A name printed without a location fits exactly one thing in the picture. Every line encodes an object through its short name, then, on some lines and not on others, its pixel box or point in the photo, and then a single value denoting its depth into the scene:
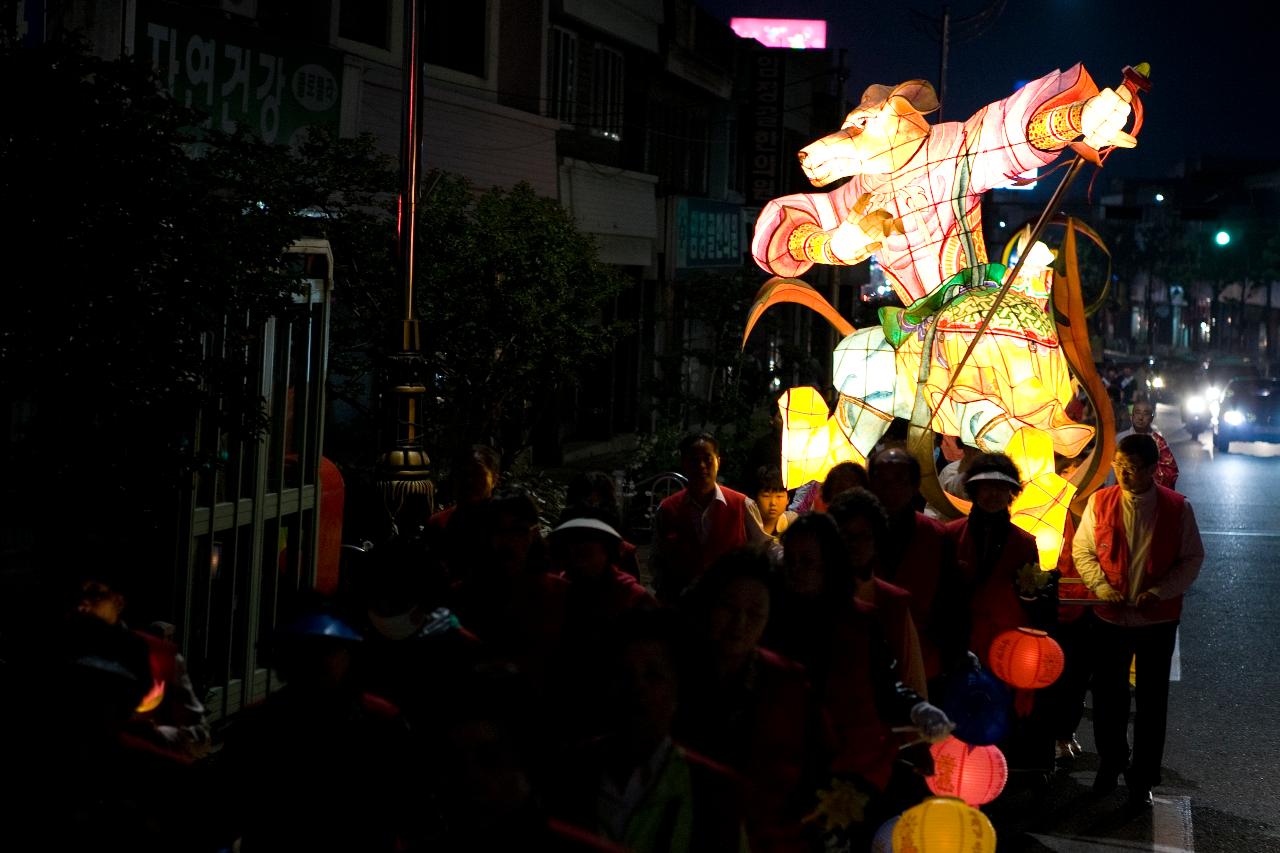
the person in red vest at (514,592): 5.67
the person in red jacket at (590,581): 5.61
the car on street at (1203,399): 39.66
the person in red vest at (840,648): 5.29
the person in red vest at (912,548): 6.89
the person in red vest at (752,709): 4.39
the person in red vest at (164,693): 4.63
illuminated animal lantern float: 10.04
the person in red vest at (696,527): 8.29
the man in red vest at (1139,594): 8.02
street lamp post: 10.26
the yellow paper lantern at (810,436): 11.11
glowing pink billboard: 48.97
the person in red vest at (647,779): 3.85
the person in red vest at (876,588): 5.75
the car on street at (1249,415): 33.00
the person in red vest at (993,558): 7.35
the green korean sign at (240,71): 14.73
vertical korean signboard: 33.25
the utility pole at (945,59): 31.21
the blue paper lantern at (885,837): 5.62
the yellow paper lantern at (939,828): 5.52
